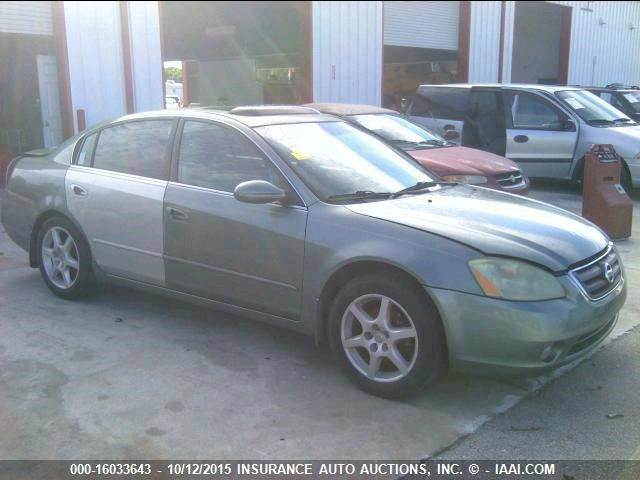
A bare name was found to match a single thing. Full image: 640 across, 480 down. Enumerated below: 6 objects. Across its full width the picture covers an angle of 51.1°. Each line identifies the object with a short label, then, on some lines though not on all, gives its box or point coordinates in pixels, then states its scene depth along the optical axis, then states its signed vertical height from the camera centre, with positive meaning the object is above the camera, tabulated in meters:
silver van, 10.00 -0.55
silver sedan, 3.34 -0.88
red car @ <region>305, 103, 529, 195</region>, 7.25 -0.75
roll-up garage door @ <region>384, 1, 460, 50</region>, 16.92 +1.61
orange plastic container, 7.35 -1.18
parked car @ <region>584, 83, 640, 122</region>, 12.90 -0.25
